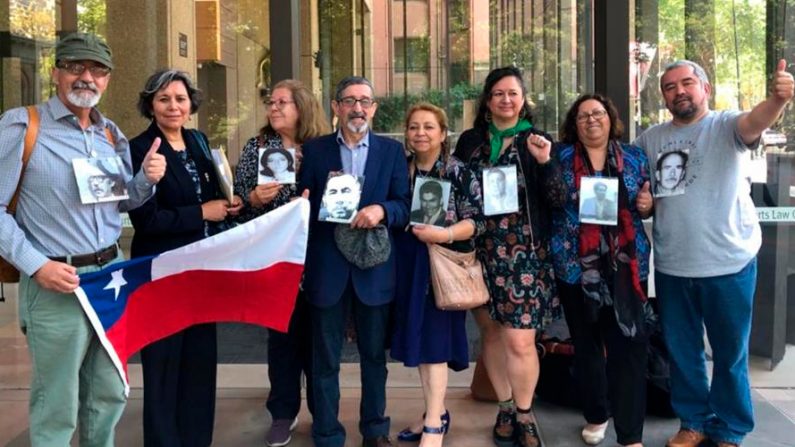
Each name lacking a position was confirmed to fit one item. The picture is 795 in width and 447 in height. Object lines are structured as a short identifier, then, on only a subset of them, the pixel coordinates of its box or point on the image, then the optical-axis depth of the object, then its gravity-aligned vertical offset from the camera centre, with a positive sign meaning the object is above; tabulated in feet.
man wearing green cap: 9.25 -0.29
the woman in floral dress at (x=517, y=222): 11.75 -0.34
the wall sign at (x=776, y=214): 17.26 -0.39
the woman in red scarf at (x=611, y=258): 11.74 -0.99
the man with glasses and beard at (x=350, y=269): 11.62 -1.09
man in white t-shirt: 11.73 -0.89
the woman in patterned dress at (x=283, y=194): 12.40 +0.18
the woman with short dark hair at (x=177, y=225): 10.91 -0.29
